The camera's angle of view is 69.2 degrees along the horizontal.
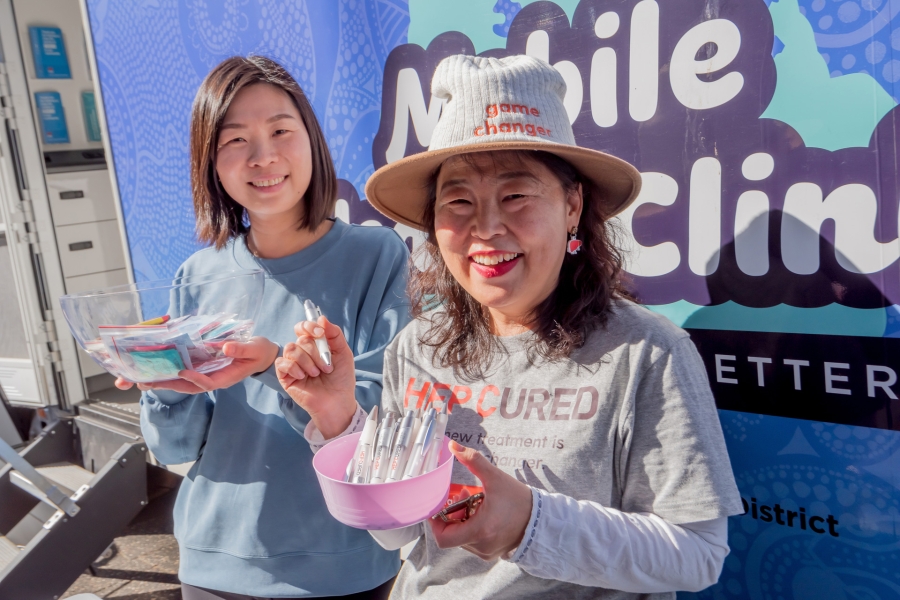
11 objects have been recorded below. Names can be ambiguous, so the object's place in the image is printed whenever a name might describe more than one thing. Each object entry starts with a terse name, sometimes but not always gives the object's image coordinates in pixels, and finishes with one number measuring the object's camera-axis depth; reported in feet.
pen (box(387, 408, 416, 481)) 3.12
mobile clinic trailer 4.18
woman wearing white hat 3.10
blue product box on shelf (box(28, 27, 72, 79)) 14.20
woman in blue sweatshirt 4.82
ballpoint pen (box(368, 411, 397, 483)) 3.16
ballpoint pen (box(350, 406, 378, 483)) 3.24
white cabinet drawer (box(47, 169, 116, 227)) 14.40
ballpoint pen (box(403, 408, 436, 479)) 3.07
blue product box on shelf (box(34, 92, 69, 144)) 14.32
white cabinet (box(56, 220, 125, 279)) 14.51
